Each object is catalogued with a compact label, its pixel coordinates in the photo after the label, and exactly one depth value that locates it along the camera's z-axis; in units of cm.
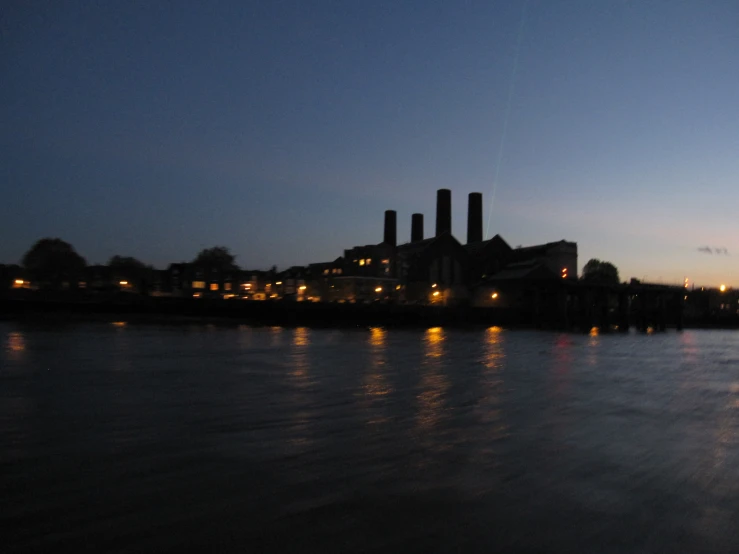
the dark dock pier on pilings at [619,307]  7819
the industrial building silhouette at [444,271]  8081
